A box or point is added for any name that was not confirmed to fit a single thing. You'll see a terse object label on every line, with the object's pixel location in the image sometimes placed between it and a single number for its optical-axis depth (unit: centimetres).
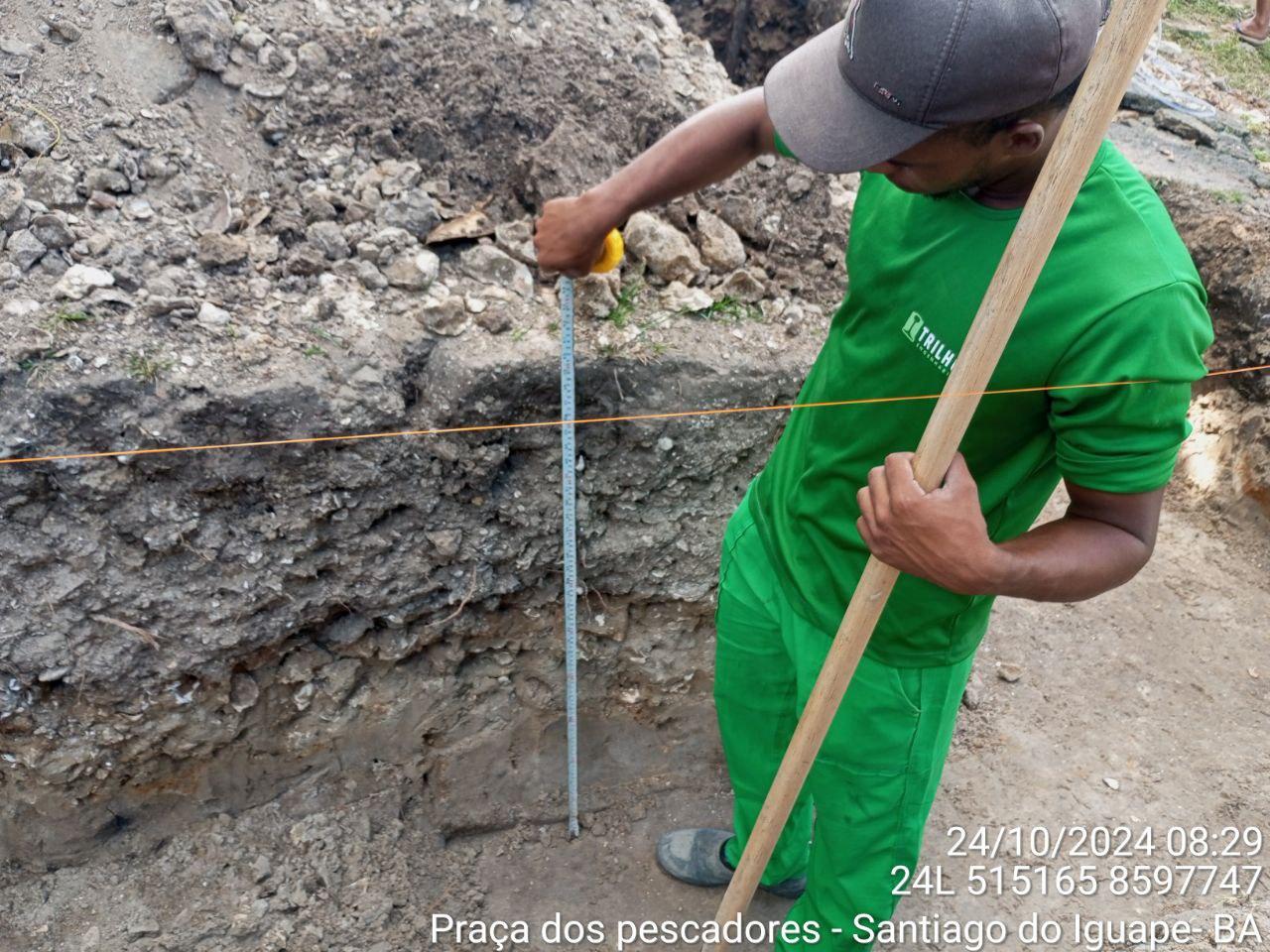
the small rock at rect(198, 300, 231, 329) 243
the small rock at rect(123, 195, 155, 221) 257
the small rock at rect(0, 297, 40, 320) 230
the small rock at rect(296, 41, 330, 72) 297
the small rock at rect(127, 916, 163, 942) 266
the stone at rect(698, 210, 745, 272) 293
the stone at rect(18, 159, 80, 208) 250
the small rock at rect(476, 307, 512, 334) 259
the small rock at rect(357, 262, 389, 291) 263
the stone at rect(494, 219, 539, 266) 279
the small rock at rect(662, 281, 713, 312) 279
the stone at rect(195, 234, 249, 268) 254
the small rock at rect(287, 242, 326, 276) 260
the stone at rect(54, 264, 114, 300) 236
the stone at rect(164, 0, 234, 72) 283
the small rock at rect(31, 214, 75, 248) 242
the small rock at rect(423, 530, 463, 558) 266
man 135
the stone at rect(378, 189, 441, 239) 275
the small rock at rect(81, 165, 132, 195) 256
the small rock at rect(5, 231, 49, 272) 238
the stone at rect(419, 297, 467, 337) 257
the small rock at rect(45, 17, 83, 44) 276
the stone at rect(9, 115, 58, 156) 258
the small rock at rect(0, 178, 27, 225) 242
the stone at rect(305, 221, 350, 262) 266
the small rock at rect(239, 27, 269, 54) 293
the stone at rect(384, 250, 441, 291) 265
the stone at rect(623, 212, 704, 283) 282
